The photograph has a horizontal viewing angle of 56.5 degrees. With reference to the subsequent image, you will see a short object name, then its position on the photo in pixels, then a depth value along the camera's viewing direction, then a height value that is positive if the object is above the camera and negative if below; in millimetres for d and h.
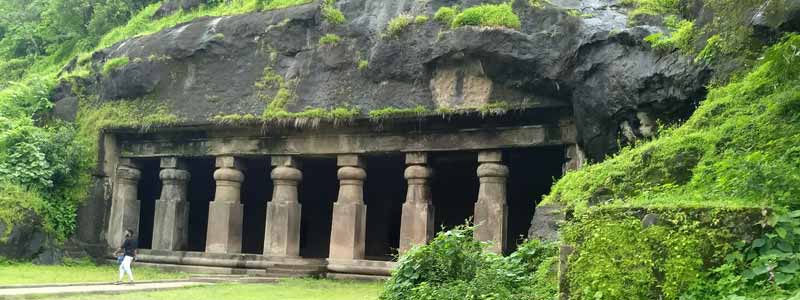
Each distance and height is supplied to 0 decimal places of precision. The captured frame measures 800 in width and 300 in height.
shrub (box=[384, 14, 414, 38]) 13680 +3926
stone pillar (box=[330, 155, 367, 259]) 14375 +454
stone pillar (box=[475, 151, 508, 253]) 13148 +764
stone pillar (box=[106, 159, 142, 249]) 16734 +550
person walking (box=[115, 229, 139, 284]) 12047 -417
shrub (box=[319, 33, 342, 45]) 14764 +3882
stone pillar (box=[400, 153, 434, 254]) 13773 +608
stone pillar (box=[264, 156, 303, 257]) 15023 +436
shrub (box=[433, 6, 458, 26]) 13305 +4023
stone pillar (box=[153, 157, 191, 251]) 16297 +440
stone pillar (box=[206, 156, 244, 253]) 15547 +425
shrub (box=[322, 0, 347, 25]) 14891 +4422
